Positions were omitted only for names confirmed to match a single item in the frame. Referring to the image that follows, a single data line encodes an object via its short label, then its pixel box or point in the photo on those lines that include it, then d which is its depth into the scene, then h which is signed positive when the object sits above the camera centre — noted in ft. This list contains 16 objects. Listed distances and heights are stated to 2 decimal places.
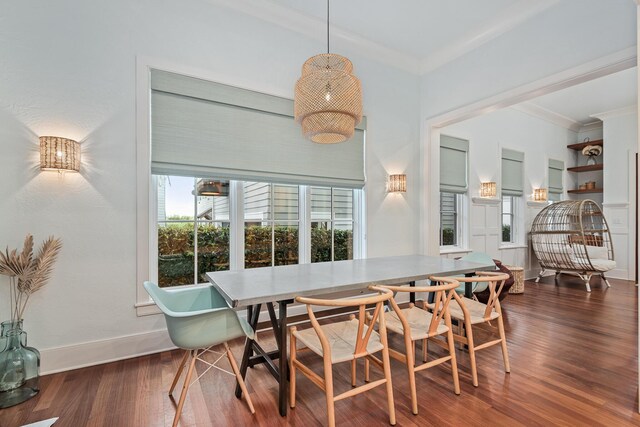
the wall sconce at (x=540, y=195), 19.97 +1.15
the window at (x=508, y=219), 19.48 -0.38
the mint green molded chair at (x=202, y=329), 5.37 -2.07
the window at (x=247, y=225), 9.71 -0.42
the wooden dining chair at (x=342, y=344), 5.21 -2.47
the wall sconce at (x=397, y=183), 13.25 +1.28
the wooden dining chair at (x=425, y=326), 6.01 -2.45
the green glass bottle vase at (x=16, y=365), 6.71 -3.37
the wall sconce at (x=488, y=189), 17.30 +1.33
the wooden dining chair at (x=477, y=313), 6.91 -2.43
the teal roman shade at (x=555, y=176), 21.58 +2.63
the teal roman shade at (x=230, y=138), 9.12 +2.46
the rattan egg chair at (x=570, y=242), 17.04 -1.79
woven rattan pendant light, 7.06 +2.64
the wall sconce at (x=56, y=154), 7.43 +1.45
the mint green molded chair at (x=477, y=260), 9.84 -1.51
